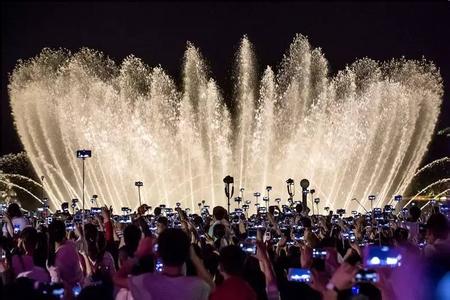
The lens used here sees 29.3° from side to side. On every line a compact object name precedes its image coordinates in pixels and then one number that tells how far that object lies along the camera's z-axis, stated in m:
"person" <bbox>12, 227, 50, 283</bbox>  9.10
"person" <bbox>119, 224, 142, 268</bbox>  8.90
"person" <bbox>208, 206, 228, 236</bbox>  13.73
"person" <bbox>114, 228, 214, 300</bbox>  6.95
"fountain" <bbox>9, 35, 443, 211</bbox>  49.19
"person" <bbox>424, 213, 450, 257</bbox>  8.55
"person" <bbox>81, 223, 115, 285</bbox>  9.59
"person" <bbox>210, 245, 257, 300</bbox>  7.18
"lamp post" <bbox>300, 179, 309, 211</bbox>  32.25
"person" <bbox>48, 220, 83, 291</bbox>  10.13
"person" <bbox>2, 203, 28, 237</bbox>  14.34
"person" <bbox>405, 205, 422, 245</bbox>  14.02
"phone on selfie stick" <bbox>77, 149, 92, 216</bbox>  17.53
